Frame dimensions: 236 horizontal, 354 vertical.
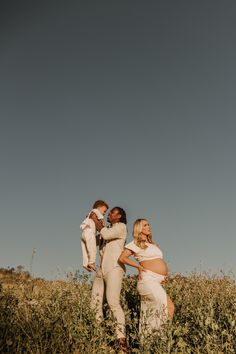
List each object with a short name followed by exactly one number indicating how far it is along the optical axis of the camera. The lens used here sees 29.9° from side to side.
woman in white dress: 6.84
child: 7.69
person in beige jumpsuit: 7.16
